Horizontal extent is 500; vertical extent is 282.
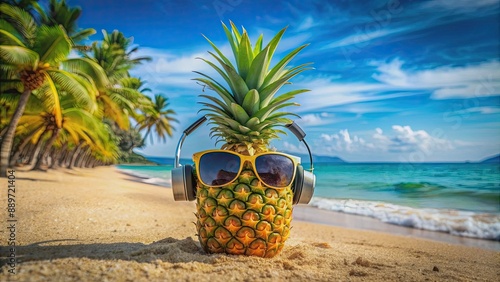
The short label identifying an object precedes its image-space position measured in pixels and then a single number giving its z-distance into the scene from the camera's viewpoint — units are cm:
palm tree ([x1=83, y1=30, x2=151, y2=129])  2019
